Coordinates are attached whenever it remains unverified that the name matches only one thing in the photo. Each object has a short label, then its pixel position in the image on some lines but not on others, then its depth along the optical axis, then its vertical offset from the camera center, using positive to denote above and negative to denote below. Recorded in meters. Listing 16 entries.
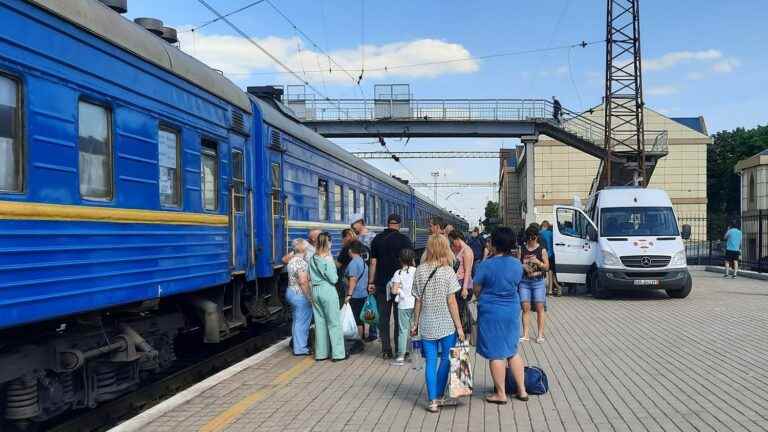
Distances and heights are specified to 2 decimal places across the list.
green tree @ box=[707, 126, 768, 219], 72.94 +4.38
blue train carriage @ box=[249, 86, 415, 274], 11.53 +0.54
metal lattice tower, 31.11 +4.95
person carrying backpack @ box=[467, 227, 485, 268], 16.91 -0.78
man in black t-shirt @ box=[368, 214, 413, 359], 9.67 -0.71
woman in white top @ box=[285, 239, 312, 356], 10.00 -1.18
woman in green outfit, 9.58 -1.12
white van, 17.09 -0.84
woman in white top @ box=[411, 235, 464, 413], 6.91 -0.94
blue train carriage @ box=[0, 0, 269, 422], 5.56 +0.09
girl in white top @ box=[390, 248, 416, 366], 9.00 -1.02
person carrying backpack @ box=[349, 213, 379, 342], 10.77 -0.34
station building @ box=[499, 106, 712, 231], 57.78 +2.71
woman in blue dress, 6.88 -0.88
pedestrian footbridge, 37.03 +4.21
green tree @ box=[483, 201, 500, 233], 122.35 +0.07
